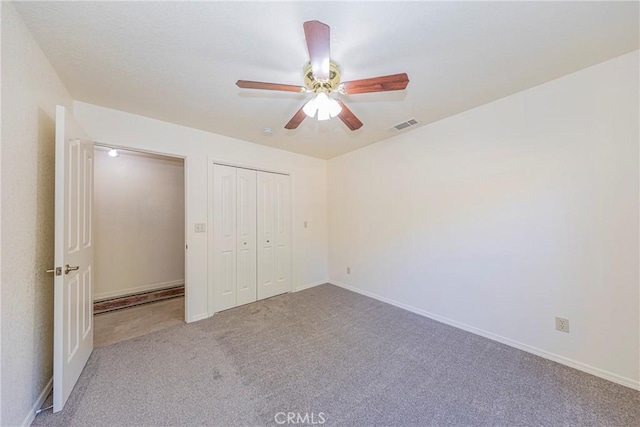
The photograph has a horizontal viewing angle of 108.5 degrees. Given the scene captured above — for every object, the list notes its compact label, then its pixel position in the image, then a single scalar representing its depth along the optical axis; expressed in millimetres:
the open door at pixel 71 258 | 1497
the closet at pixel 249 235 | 3115
